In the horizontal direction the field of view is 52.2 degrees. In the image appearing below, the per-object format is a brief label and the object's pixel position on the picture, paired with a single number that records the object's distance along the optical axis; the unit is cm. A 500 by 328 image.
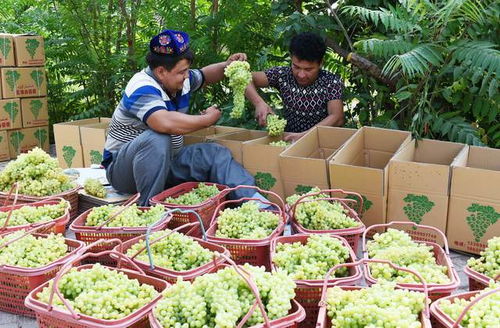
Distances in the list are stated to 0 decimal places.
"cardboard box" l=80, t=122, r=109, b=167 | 496
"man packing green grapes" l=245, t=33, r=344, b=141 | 429
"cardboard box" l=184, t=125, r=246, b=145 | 459
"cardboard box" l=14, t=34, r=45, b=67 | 652
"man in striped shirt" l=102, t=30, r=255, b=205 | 384
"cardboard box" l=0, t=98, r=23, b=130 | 653
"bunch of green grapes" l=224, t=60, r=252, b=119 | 429
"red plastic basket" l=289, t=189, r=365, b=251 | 285
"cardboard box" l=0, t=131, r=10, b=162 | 658
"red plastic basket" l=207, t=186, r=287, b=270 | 272
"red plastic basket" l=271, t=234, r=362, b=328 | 226
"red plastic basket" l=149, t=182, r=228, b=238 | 333
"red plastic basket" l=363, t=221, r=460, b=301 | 217
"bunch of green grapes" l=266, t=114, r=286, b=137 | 428
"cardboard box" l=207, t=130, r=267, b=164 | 417
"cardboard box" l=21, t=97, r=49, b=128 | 674
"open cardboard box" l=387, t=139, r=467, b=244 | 336
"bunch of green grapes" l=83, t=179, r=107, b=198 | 402
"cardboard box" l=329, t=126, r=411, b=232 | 346
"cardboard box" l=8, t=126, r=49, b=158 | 669
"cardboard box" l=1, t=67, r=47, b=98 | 651
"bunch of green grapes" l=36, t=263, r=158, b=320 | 206
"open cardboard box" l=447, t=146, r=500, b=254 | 322
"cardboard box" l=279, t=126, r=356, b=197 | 370
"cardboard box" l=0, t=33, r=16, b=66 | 639
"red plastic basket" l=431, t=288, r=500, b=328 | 181
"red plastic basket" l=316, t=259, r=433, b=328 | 191
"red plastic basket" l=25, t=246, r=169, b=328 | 199
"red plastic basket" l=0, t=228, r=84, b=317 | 247
